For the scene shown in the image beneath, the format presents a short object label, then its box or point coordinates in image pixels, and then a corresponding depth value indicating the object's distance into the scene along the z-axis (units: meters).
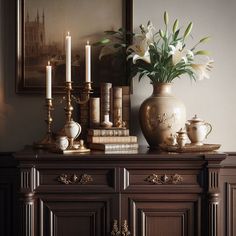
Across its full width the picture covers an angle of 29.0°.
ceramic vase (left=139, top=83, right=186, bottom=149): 1.40
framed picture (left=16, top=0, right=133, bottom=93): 1.55
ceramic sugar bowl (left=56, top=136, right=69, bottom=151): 1.29
